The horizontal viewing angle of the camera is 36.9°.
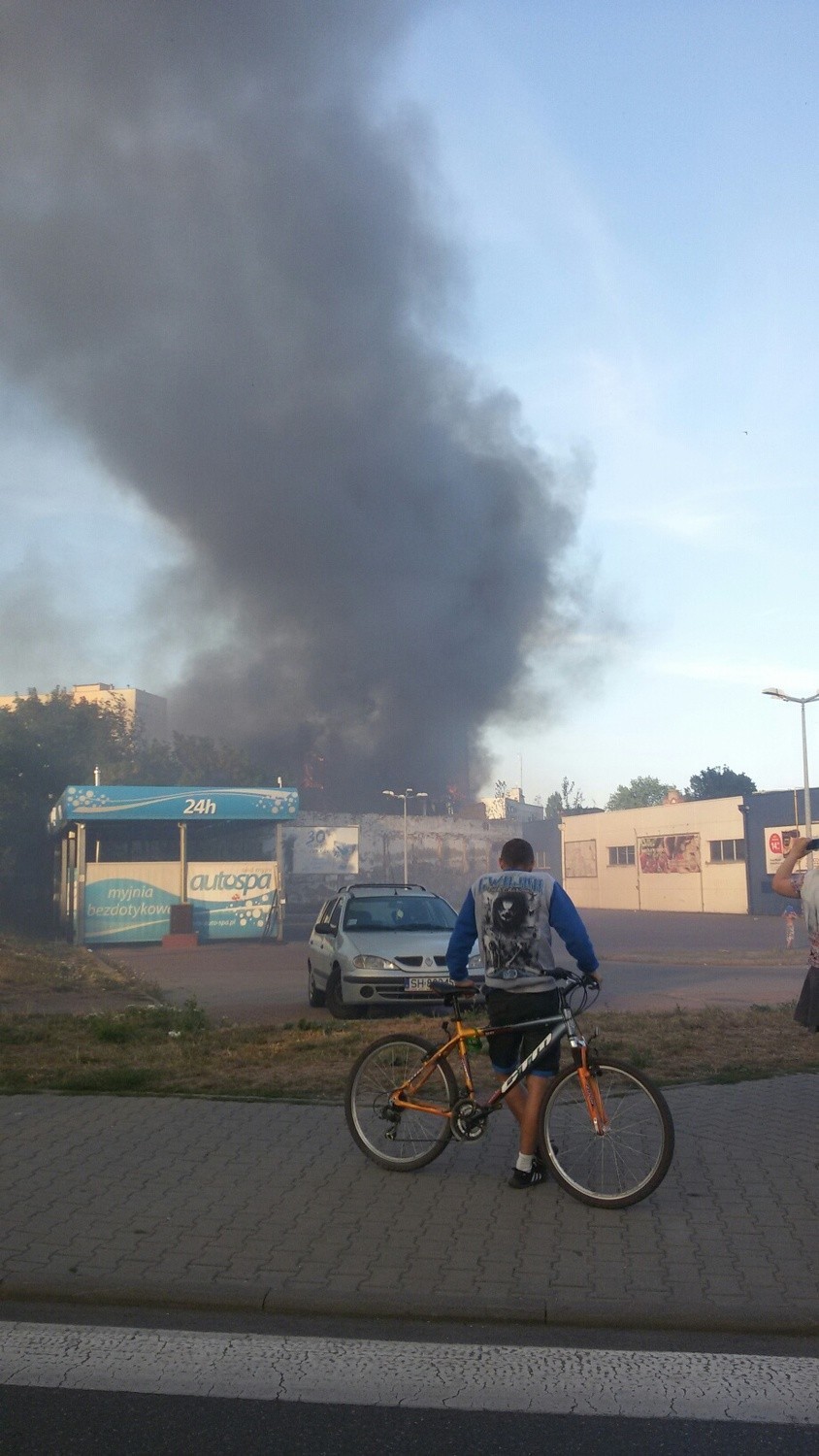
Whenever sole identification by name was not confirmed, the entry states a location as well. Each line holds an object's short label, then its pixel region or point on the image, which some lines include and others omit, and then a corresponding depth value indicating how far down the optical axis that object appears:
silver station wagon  12.71
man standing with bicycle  5.23
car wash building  34.25
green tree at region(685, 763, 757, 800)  110.19
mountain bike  4.97
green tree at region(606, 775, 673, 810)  146.62
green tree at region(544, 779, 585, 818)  155.38
